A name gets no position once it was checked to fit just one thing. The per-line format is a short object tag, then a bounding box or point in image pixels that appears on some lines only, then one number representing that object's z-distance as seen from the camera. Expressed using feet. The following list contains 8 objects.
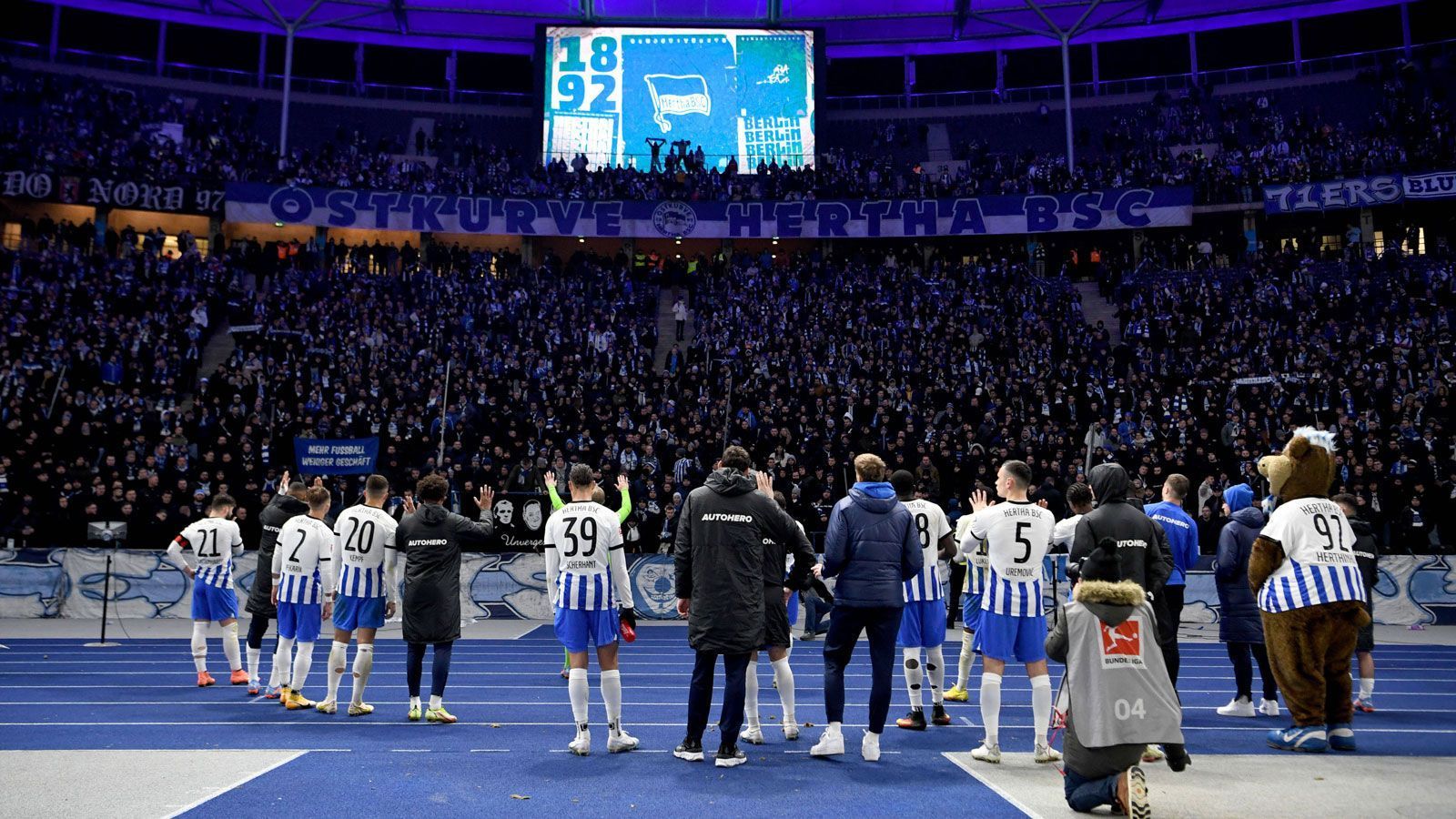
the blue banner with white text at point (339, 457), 70.85
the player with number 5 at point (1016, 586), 25.96
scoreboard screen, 134.21
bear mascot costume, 26.07
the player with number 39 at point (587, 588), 26.43
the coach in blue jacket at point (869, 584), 25.48
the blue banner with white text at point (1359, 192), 108.37
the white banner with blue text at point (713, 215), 116.88
